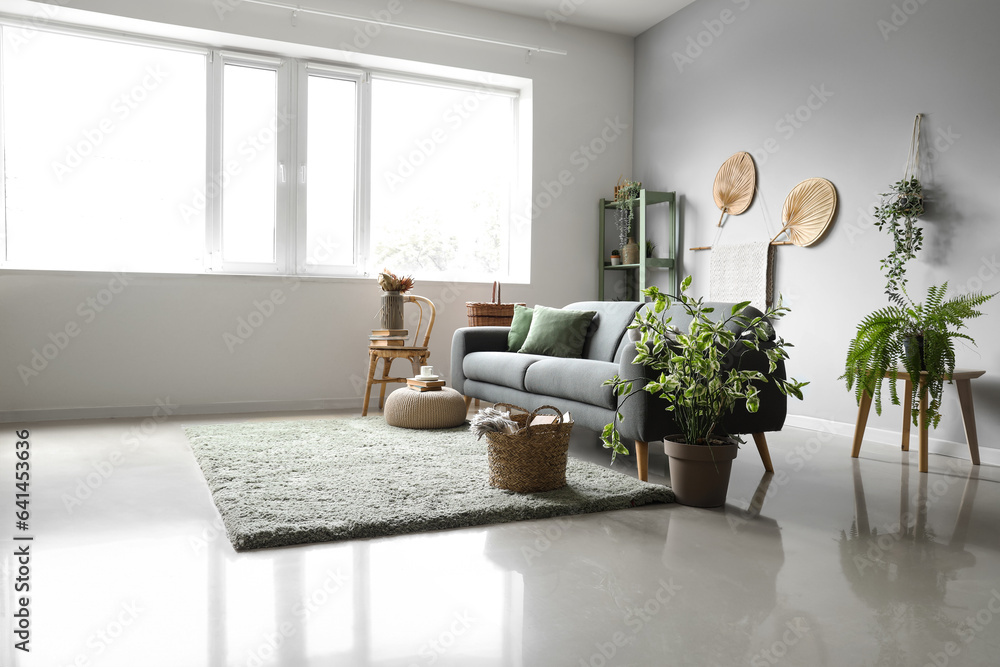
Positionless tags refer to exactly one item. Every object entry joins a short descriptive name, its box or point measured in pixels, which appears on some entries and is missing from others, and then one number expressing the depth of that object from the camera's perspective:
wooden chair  5.03
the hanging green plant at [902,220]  4.00
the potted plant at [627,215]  6.10
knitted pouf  4.36
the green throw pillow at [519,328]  4.76
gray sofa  3.04
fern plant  3.49
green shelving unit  5.85
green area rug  2.41
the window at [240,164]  4.98
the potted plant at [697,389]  2.65
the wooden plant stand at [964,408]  3.50
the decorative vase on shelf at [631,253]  6.10
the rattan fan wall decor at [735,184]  5.22
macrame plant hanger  4.07
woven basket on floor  2.77
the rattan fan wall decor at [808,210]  4.60
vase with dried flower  5.14
